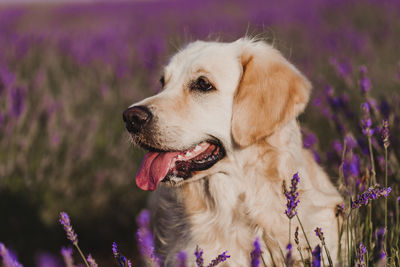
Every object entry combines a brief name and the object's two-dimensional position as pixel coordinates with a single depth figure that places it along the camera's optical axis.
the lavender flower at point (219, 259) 1.39
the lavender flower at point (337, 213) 1.62
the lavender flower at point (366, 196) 1.42
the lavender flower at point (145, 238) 1.39
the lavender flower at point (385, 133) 1.49
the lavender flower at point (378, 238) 1.49
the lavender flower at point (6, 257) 1.34
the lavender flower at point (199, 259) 1.37
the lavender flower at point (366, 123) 1.54
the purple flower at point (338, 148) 1.73
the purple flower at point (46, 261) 1.19
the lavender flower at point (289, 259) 1.37
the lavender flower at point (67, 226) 1.39
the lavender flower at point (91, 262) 1.39
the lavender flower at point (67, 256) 1.38
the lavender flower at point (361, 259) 1.40
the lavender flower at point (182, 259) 1.33
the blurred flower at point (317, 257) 1.38
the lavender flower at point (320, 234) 1.41
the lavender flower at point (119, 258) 1.41
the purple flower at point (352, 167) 1.61
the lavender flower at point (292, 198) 1.41
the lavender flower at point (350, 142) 1.70
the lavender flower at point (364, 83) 1.69
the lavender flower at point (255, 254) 1.37
